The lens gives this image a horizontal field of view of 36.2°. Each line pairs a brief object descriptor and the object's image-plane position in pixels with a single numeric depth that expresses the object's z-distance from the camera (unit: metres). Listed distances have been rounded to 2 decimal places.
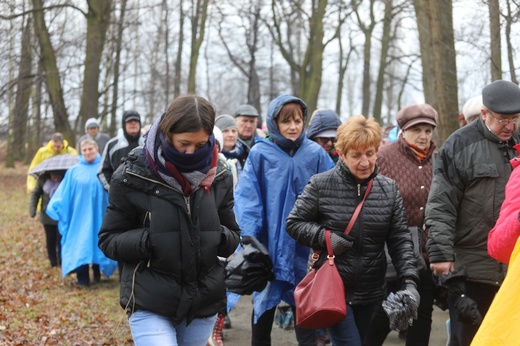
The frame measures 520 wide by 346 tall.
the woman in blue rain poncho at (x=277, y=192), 6.35
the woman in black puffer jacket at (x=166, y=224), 4.00
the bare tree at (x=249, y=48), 33.56
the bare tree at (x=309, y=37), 26.80
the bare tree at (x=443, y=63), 9.72
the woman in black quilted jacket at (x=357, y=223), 5.18
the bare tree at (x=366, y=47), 30.86
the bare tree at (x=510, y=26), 9.21
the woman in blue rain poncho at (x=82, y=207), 10.93
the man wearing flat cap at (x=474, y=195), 5.29
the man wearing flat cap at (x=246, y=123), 9.70
